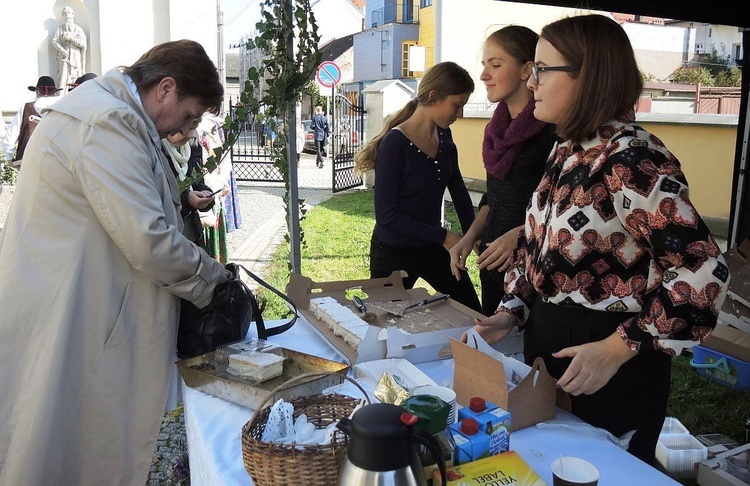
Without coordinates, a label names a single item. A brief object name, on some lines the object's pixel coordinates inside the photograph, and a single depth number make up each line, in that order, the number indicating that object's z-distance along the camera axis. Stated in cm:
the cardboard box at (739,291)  365
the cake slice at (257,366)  163
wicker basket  109
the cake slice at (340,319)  187
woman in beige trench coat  167
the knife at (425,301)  212
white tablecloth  125
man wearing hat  560
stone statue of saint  1329
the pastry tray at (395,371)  158
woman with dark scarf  222
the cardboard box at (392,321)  176
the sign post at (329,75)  1190
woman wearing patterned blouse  126
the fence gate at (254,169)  1383
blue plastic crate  365
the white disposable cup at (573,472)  101
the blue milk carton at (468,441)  113
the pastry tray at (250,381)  152
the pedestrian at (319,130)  1658
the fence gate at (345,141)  1195
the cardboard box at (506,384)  137
